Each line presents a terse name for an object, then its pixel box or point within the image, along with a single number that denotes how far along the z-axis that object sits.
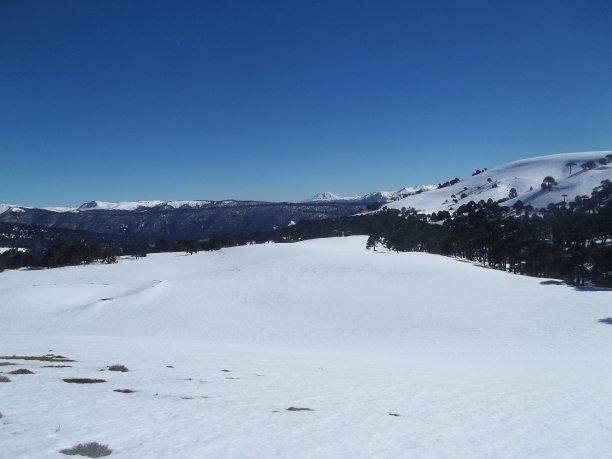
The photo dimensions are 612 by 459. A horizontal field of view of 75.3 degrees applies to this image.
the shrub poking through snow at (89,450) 7.23
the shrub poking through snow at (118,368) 15.71
